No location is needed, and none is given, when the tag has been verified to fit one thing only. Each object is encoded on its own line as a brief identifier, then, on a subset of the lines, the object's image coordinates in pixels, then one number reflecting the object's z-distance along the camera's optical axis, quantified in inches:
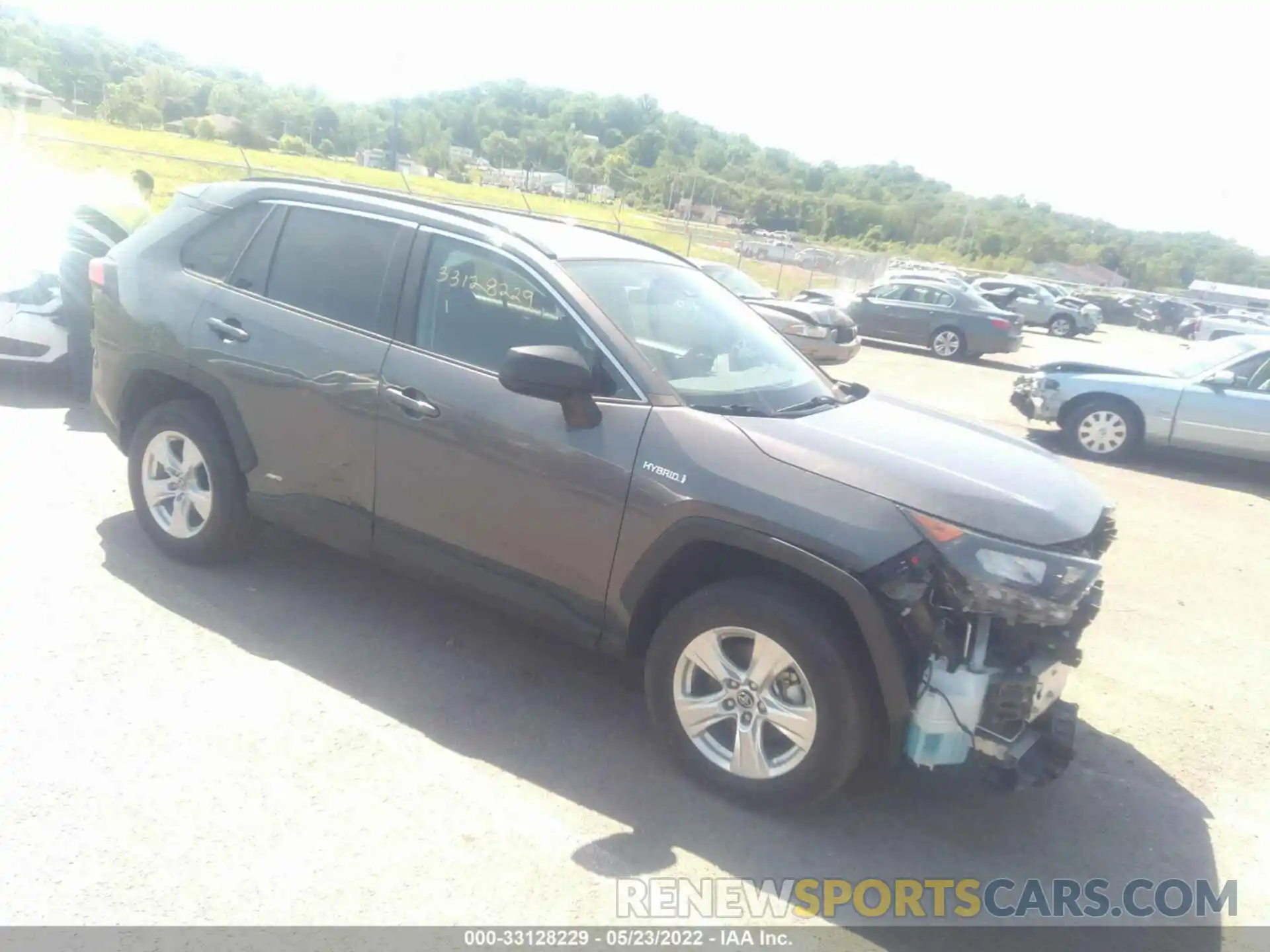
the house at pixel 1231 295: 2731.3
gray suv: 128.0
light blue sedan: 395.5
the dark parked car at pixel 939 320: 811.4
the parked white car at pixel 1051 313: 1350.9
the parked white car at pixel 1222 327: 1450.5
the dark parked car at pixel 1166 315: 1862.7
